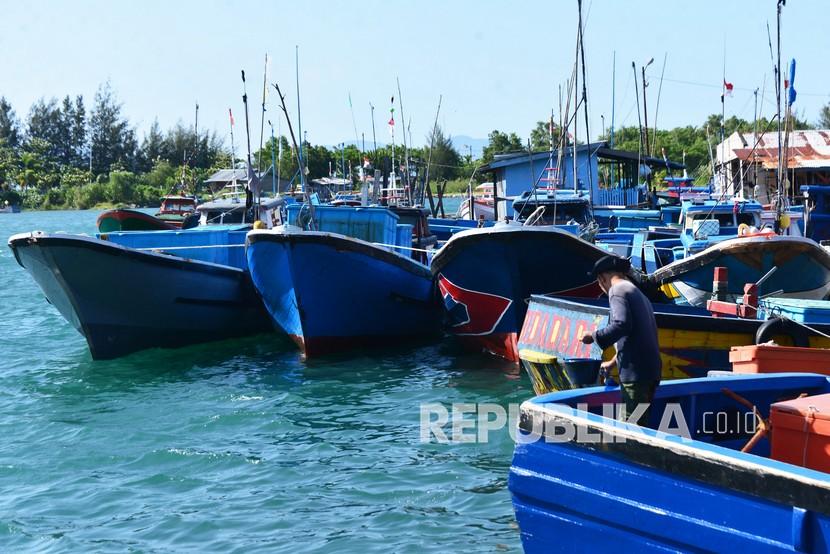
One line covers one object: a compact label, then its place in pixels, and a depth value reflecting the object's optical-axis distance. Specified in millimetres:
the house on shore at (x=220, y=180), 69150
